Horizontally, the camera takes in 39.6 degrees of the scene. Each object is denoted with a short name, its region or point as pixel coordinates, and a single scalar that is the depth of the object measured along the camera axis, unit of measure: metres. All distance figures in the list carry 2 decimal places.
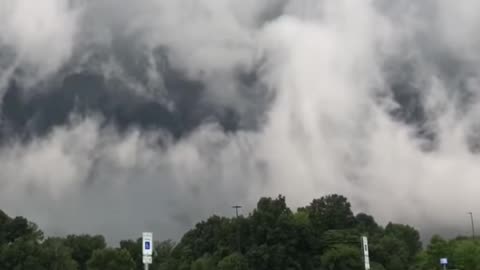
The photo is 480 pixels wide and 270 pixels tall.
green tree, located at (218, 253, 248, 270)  117.44
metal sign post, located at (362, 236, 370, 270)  41.31
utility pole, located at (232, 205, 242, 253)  127.07
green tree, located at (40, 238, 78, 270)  115.38
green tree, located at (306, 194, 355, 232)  147.62
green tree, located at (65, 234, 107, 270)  143.88
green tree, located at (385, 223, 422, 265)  165.50
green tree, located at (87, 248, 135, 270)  127.50
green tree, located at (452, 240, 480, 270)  128.25
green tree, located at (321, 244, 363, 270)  121.56
